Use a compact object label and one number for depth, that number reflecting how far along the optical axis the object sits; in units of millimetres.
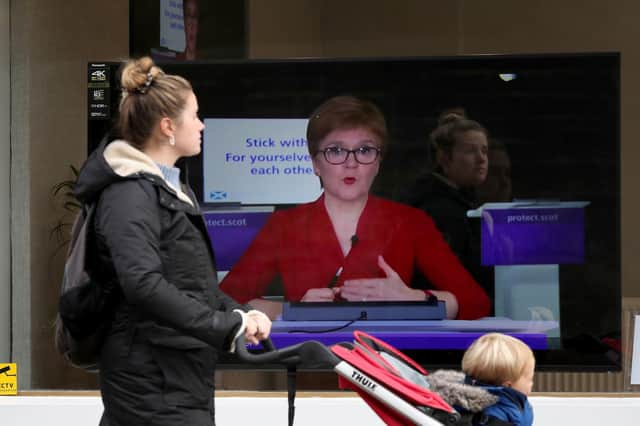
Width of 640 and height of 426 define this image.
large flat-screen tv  9303
